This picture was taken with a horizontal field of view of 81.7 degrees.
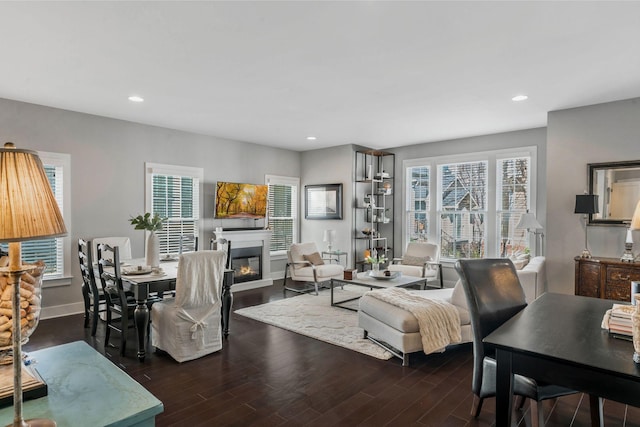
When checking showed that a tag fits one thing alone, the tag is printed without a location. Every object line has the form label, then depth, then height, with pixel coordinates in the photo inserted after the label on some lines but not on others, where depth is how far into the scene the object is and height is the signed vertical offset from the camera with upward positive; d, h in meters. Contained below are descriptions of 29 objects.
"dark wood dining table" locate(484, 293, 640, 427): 1.37 -0.57
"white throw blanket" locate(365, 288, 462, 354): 3.32 -0.99
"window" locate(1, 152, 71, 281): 4.73 -0.42
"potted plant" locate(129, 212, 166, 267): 3.94 -0.32
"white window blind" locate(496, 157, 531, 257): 6.09 +0.22
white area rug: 3.90 -1.37
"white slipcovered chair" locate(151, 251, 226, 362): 3.42 -0.96
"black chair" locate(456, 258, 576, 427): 2.14 -0.56
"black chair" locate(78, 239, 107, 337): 3.87 -0.84
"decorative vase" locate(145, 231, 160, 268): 3.94 -0.42
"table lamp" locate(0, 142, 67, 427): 0.90 -0.01
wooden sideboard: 3.98 -0.70
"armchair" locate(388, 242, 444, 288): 6.20 -0.86
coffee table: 4.86 -0.94
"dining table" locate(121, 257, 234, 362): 3.38 -0.69
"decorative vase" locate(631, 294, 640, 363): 1.41 -0.45
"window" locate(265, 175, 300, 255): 7.66 +0.03
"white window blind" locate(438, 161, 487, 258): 6.59 +0.09
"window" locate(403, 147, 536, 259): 6.15 +0.22
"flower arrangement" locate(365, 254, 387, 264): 5.51 -0.71
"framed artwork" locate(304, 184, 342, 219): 7.47 +0.23
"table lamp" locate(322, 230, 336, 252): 7.25 -0.46
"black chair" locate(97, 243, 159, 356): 3.47 -0.81
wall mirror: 4.36 +0.30
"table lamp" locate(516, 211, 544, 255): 5.20 -0.12
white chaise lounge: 3.33 -1.04
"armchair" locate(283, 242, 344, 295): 6.16 -0.93
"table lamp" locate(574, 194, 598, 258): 4.36 +0.10
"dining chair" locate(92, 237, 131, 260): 5.02 -0.43
